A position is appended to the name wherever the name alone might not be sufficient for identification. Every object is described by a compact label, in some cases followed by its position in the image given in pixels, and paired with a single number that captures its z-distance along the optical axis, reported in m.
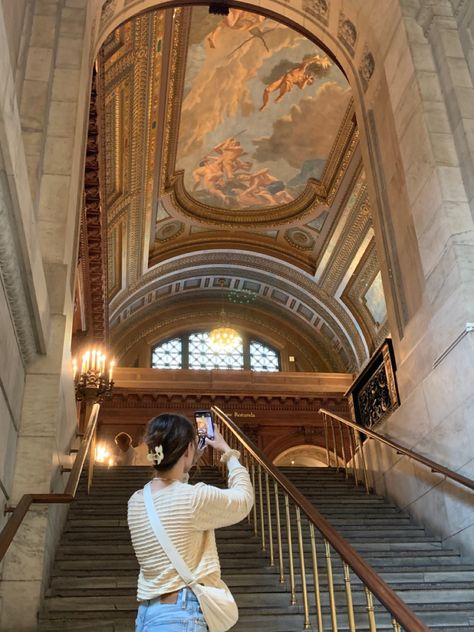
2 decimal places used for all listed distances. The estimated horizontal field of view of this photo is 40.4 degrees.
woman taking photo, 2.07
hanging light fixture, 19.03
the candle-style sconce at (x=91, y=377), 10.65
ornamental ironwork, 8.10
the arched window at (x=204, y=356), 19.66
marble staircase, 4.22
